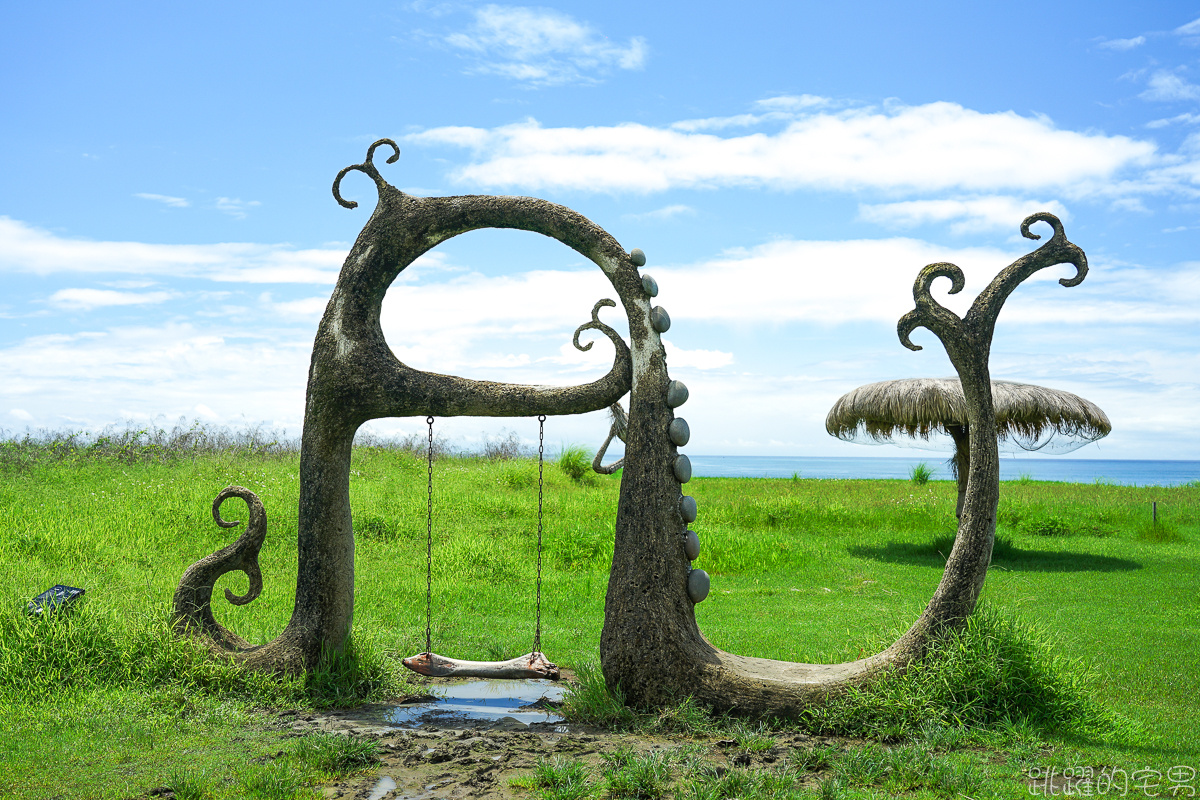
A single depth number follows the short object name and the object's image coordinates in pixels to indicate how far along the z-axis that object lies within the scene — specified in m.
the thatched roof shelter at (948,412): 10.15
